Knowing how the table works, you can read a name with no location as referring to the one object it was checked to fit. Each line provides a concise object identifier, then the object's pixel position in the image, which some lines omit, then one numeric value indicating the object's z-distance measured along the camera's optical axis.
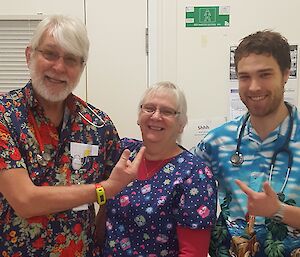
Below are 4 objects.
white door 2.32
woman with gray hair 1.54
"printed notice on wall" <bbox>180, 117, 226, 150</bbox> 2.37
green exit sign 2.32
